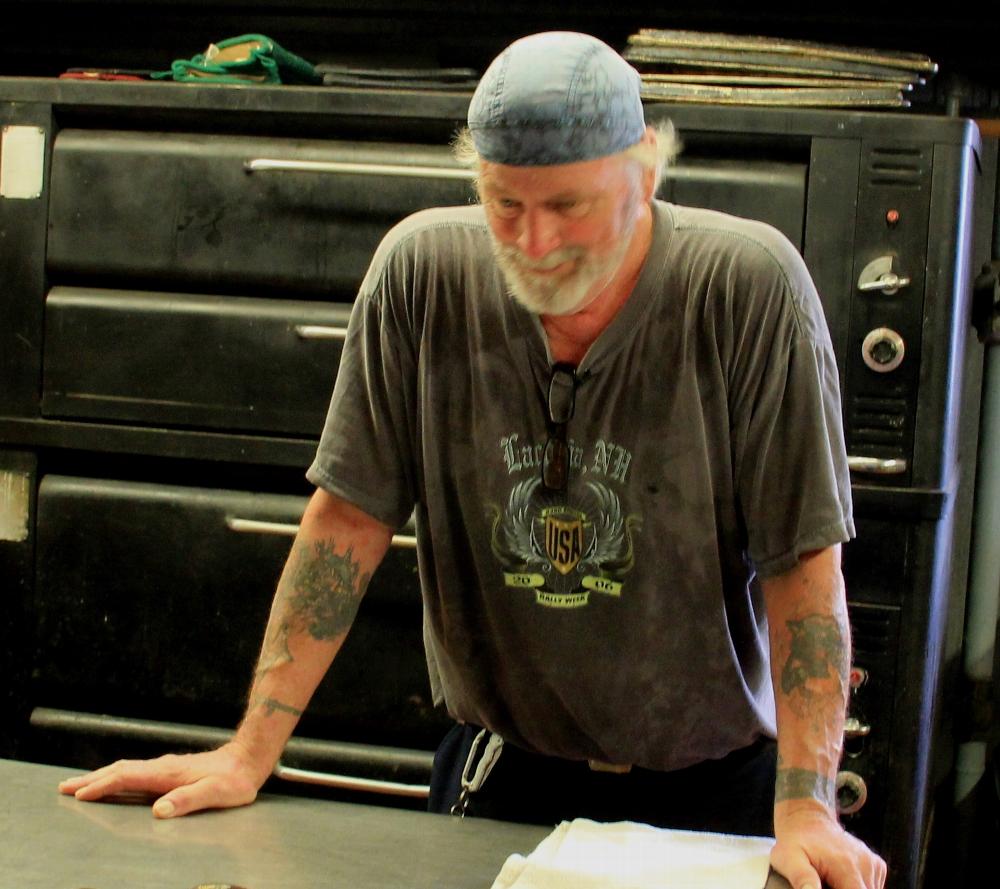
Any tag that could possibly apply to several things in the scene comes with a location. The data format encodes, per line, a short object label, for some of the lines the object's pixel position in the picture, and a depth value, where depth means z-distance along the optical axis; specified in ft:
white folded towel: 8.73
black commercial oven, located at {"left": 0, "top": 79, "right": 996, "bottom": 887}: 11.41
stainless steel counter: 8.79
